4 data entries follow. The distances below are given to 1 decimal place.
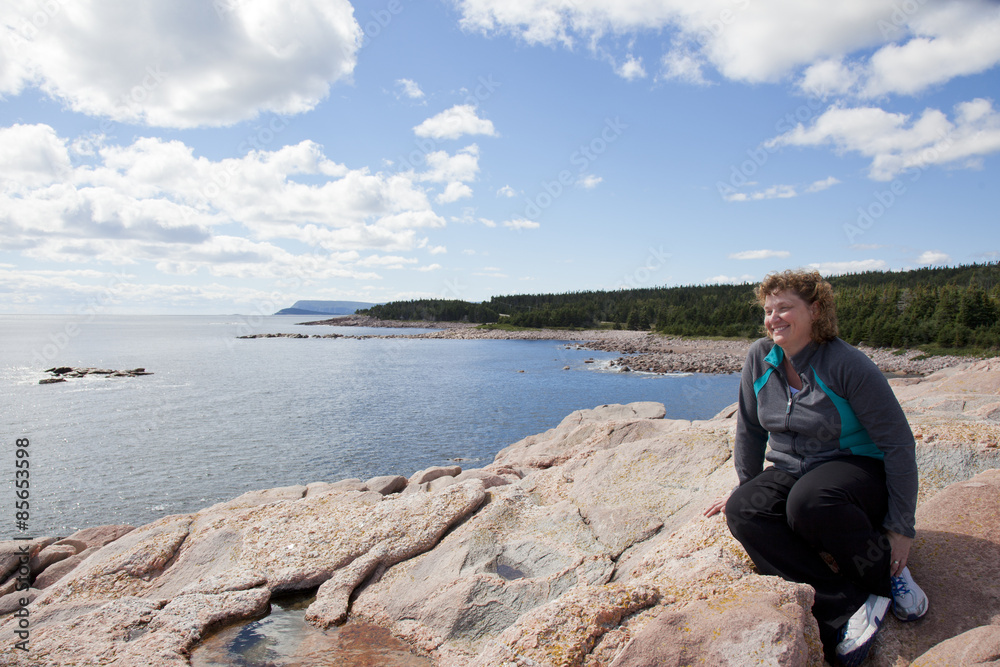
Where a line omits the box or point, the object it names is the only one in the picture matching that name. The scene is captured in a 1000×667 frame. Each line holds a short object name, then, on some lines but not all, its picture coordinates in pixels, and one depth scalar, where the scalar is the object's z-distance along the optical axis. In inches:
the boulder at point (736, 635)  139.5
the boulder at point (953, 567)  156.8
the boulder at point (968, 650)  133.8
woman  159.0
